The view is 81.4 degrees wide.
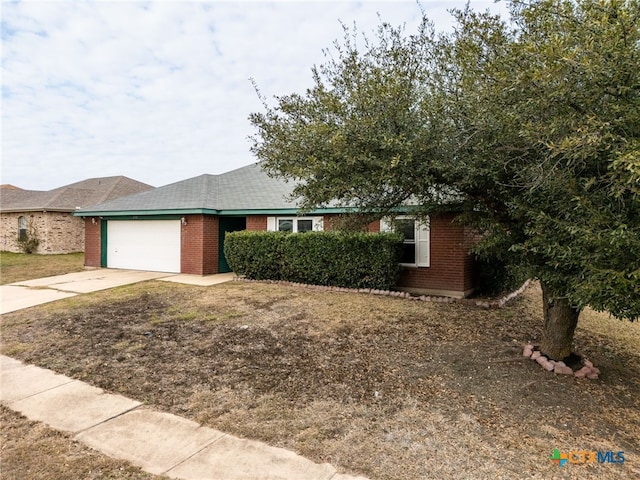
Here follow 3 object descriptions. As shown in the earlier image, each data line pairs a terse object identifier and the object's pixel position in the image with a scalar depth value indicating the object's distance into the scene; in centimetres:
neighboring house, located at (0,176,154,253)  2202
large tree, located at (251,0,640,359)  295
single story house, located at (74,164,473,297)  1048
